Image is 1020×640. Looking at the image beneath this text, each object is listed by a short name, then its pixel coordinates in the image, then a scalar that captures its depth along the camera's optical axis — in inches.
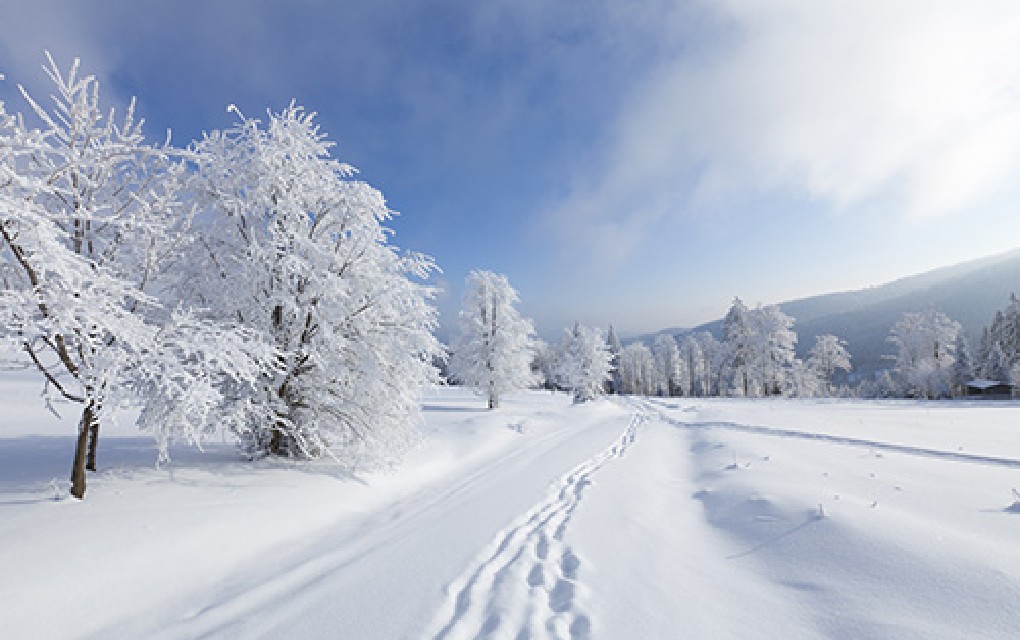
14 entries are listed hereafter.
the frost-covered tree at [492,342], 1237.1
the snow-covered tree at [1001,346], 1732.3
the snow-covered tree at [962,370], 1817.2
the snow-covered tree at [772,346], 1784.0
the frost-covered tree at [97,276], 179.3
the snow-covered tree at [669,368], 3339.1
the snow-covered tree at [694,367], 3373.5
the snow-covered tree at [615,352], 3426.7
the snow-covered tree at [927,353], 1720.0
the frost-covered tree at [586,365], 1798.7
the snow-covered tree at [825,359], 2218.4
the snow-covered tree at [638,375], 3713.1
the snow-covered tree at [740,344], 1884.8
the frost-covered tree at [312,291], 332.2
